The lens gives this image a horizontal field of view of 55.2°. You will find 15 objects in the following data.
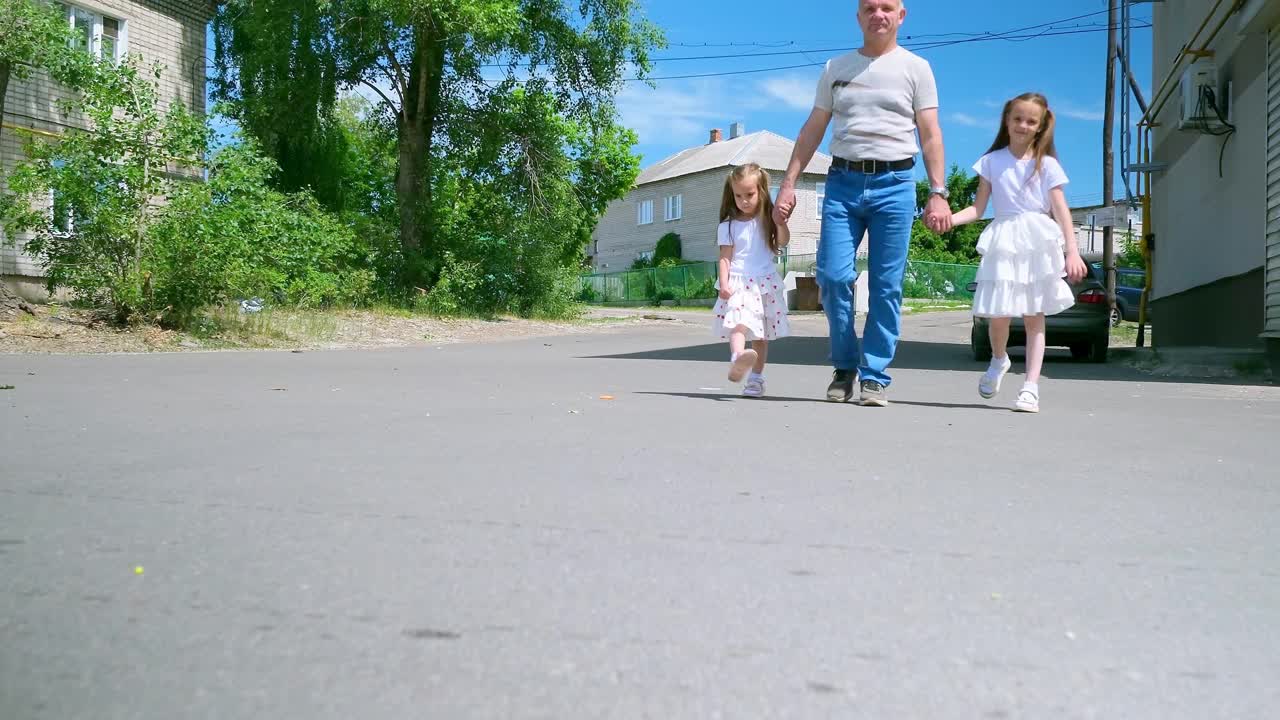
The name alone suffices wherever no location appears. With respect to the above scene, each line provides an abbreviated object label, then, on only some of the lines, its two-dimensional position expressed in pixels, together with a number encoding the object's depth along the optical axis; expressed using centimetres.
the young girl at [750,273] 739
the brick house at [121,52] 2205
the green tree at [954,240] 6462
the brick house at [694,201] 5988
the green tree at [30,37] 1570
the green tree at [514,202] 2439
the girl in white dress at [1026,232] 701
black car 1467
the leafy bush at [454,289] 2364
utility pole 2739
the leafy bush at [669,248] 6250
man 675
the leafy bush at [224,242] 1381
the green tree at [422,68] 2258
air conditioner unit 1403
